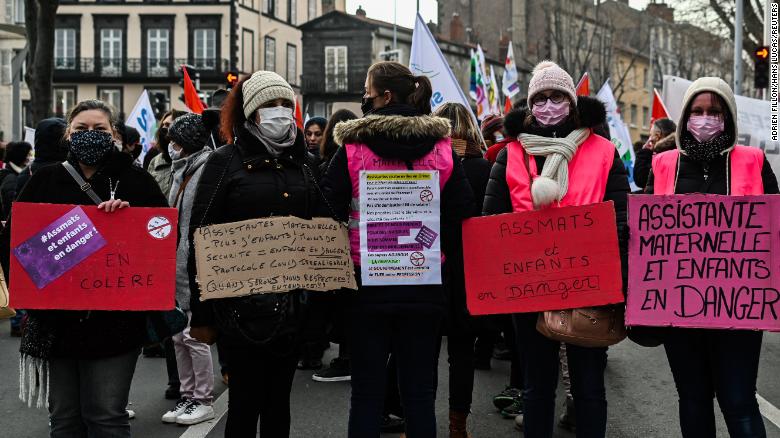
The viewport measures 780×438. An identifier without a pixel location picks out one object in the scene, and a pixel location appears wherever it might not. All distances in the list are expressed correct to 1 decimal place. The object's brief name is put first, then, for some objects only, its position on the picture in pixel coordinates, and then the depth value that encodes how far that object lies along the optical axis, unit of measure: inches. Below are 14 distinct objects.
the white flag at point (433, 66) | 387.5
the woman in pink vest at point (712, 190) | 161.6
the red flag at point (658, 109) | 468.4
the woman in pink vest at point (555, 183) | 164.9
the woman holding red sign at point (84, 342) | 157.9
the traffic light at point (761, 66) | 724.7
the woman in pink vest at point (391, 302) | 163.5
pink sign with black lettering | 164.1
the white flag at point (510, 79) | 718.5
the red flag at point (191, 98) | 438.9
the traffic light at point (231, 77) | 893.8
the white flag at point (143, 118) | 553.9
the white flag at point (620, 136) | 531.8
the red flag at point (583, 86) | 488.2
